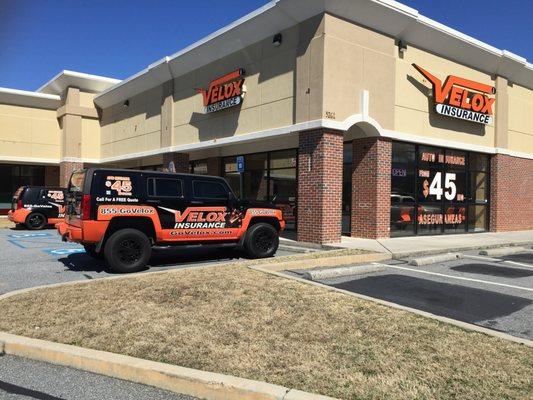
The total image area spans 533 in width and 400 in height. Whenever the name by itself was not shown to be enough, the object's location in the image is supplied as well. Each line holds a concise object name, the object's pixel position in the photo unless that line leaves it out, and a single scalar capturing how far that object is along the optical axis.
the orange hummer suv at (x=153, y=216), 9.12
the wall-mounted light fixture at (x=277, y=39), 14.33
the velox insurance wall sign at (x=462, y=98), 15.71
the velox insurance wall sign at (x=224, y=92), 15.95
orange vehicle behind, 18.95
